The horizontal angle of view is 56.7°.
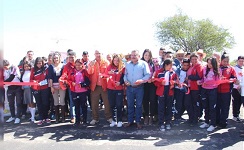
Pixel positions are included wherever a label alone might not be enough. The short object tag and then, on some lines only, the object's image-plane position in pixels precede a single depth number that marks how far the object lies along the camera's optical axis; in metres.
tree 42.09
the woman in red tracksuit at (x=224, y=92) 5.94
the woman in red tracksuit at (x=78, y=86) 6.53
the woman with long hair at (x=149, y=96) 6.41
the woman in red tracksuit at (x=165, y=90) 6.02
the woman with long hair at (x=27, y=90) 7.16
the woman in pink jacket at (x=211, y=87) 5.90
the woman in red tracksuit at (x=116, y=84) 6.41
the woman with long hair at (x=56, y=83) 6.77
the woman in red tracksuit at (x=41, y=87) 6.85
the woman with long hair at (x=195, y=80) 6.15
